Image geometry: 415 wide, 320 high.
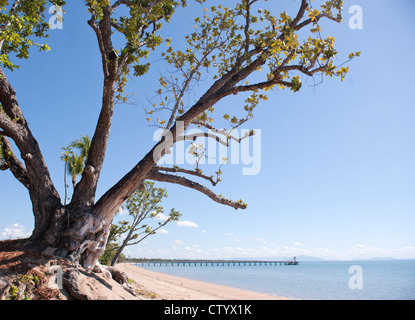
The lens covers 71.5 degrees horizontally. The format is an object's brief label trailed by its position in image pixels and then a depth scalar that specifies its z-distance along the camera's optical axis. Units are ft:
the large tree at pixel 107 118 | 19.40
